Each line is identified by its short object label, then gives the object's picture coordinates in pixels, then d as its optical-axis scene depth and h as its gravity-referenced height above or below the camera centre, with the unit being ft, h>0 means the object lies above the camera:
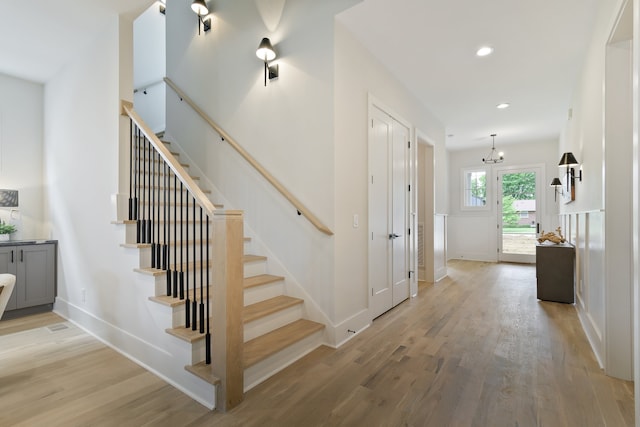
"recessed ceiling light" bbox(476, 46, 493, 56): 10.73 +5.75
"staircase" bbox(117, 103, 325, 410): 6.73 -2.59
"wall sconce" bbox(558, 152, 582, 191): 12.42 +2.04
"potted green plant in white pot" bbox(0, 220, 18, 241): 11.96 -0.53
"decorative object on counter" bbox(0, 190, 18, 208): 12.34 +0.77
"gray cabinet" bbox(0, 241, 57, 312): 11.25 -2.00
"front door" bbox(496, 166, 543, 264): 24.02 +0.07
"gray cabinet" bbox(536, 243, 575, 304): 13.35 -2.66
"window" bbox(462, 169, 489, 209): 26.20 +2.13
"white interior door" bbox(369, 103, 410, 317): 10.96 +0.08
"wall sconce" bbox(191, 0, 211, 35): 11.12 +7.59
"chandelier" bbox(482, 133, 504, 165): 24.34 +4.73
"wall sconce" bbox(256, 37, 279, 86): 9.67 +5.10
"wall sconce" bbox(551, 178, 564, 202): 18.83 +1.81
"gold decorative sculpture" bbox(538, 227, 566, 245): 14.70 -1.26
